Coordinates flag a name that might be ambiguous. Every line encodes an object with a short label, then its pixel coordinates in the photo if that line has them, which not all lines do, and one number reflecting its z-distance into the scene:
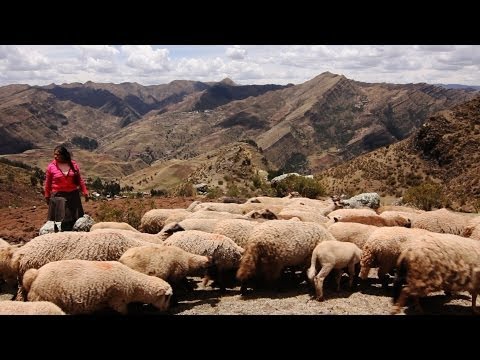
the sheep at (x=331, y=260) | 9.49
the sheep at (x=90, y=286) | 7.55
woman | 10.68
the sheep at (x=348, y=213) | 14.77
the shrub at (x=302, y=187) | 32.88
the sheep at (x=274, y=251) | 10.15
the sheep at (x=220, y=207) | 17.48
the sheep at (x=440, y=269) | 7.80
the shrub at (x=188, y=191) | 40.17
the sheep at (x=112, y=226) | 13.61
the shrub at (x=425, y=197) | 27.11
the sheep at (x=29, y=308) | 6.20
